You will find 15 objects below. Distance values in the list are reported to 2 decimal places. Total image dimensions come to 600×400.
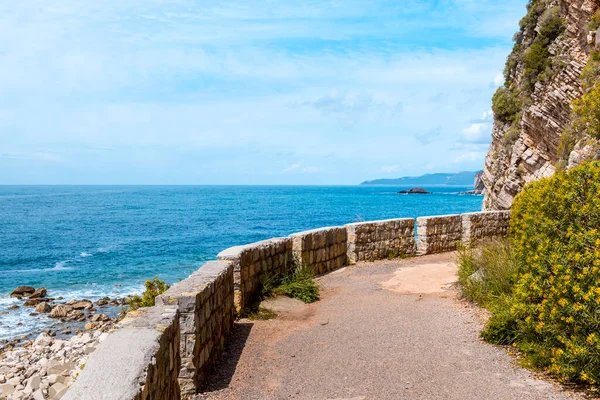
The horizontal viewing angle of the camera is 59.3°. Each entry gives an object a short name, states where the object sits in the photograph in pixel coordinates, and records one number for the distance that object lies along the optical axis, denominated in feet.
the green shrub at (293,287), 33.88
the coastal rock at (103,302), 72.84
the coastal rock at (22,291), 80.64
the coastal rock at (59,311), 66.69
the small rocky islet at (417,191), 600.80
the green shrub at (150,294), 29.10
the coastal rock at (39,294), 78.48
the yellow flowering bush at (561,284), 18.79
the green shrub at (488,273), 29.53
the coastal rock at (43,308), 70.08
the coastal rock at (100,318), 63.72
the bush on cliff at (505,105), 86.17
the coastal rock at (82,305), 70.13
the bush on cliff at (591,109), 43.26
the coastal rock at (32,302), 73.82
